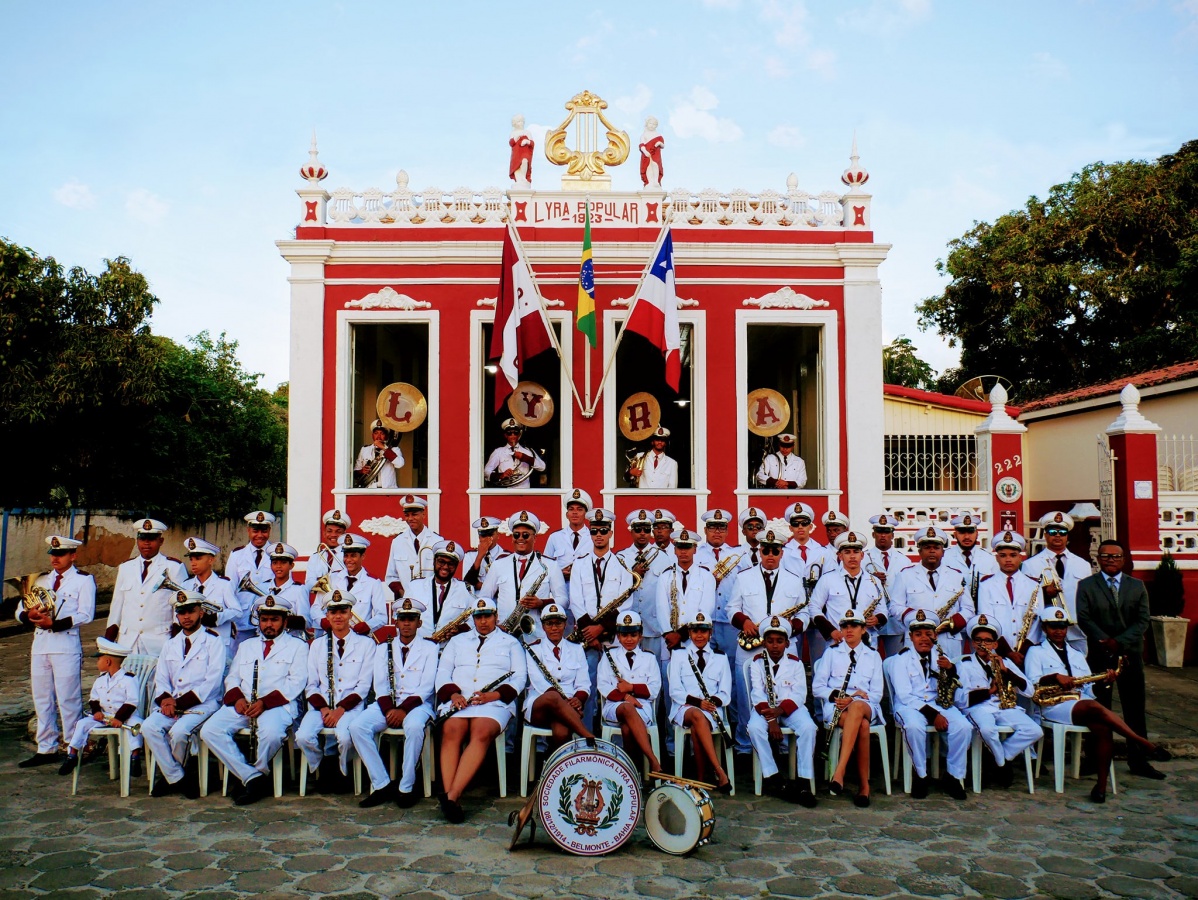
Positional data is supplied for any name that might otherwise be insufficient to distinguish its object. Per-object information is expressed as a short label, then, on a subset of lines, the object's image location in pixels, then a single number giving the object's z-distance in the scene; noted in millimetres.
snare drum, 5605
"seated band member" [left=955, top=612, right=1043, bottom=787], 7117
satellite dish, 18031
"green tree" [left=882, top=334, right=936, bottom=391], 32094
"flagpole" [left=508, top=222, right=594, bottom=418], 11065
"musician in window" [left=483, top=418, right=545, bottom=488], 12219
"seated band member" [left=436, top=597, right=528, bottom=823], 6582
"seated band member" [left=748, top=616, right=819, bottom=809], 6906
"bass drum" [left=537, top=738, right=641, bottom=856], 5633
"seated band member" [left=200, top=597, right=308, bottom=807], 6816
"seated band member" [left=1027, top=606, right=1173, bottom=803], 6930
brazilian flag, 11000
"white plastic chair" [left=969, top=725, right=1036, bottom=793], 7090
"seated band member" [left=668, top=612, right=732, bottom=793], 6934
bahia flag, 11016
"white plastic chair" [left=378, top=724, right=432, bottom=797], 6957
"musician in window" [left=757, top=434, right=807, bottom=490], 12297
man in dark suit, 7852
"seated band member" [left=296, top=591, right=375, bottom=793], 6945
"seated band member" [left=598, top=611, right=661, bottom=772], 6898
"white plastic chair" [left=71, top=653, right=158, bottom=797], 6910
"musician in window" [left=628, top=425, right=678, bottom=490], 12078
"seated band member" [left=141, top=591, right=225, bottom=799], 6906
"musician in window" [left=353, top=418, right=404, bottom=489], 12180
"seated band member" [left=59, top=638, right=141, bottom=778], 7148
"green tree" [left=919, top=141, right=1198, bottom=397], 22484
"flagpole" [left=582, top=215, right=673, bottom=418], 11058
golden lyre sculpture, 12445
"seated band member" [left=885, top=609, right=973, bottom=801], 7035
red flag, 10883
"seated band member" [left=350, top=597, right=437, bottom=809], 6785
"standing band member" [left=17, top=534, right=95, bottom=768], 7910
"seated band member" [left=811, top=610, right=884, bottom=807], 6910
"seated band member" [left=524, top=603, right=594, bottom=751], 6988
